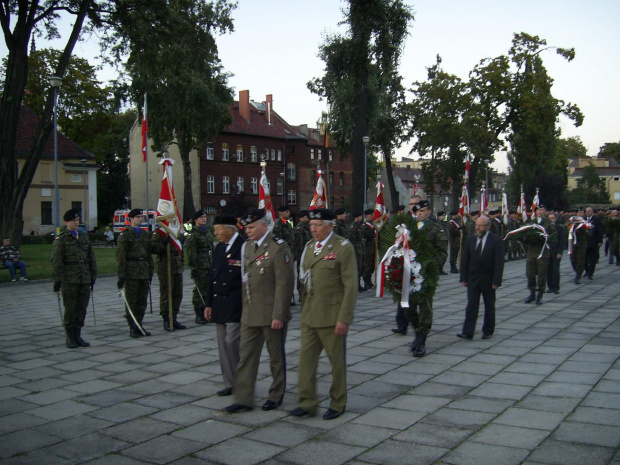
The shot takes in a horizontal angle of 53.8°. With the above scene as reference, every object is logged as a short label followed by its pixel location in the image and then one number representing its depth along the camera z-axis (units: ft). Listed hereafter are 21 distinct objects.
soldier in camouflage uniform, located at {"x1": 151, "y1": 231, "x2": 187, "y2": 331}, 34.60
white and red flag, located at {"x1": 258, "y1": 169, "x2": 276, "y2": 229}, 50.49
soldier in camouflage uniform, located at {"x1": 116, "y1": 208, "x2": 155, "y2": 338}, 32.14
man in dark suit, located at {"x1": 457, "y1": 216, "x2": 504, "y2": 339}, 30.83
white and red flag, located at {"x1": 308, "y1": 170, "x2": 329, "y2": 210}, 56.34
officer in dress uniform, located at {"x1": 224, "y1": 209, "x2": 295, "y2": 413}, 19.20
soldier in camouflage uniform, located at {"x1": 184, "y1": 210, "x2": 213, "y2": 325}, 36.29
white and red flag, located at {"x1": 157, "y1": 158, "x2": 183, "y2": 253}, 35.45
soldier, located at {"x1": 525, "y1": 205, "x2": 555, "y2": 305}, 42.50
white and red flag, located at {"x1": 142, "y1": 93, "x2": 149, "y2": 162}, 54.43
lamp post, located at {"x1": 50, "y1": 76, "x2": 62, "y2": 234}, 68.20
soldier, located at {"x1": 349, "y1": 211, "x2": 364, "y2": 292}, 50.75
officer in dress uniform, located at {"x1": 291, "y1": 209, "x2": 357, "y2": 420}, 18.52
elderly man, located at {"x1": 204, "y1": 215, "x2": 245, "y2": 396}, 20.70
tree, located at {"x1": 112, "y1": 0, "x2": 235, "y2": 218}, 111.55
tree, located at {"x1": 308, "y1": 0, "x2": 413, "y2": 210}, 85.15
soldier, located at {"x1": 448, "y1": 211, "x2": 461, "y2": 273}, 67.15
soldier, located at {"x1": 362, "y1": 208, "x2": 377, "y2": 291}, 52.06
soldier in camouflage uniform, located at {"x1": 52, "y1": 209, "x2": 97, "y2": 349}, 29.68
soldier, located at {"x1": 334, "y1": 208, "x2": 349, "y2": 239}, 47.19
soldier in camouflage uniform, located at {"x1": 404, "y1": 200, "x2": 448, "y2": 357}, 27.14
